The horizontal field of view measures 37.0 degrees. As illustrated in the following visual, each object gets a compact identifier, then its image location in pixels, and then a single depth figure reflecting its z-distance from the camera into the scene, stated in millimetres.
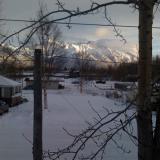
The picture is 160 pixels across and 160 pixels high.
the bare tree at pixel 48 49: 26748
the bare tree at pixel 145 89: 2131
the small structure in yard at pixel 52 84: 50132
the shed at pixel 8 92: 27103
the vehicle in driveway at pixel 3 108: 20949
